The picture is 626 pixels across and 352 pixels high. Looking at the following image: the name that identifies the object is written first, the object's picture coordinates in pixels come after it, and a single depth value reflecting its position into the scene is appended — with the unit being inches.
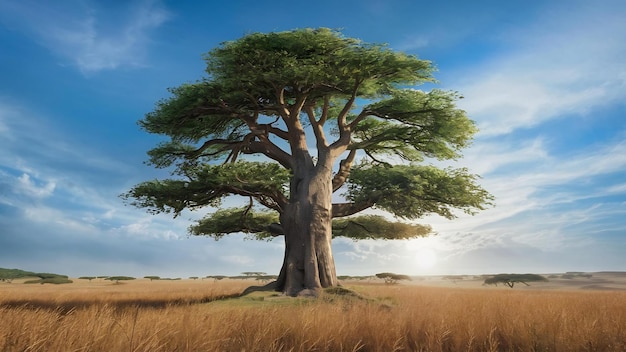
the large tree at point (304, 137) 692.7
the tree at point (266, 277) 2798.2
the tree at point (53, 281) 1946.4
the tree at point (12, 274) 2262.6
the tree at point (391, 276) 2291.5
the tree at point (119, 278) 2492.6
